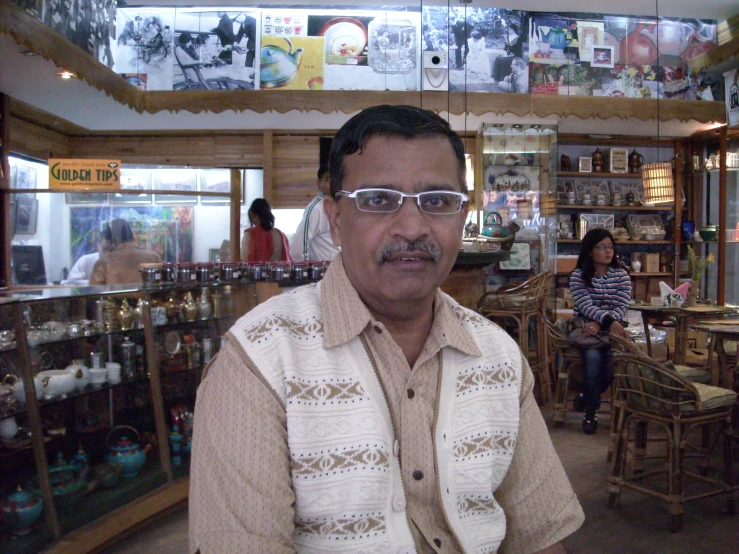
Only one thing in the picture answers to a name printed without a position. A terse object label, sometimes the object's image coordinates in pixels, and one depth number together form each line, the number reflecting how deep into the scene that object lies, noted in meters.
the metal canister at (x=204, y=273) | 3.66
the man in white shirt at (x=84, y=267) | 5.13
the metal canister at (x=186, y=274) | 3.56
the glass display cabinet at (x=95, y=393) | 2.47
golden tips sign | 4.94
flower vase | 5.58
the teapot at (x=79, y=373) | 2.94
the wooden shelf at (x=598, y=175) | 8.41
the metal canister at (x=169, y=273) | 3.51
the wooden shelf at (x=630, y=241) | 8.40
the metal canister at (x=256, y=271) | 3.93
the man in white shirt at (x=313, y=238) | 4.43
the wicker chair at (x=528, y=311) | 5.50
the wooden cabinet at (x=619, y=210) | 8.43
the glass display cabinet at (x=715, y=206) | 7.98
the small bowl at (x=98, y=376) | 3.07
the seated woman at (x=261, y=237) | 6.02
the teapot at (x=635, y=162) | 8.48
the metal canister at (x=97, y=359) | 3.09
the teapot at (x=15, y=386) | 2.47
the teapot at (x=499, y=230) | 6.27
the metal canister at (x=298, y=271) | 4.03
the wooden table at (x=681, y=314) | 5.11
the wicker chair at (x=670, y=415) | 3.18
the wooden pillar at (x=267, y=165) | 8.28
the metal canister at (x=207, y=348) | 3.76
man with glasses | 1.10
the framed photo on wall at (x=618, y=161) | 8.46
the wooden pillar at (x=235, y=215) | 5.61
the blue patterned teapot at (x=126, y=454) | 3.13
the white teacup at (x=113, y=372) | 3.16
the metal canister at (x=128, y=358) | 3.24
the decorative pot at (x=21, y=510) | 2.41
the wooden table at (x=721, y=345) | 4.09
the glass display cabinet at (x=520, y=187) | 7.75
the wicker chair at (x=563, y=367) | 5.04
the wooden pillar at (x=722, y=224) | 7.96
